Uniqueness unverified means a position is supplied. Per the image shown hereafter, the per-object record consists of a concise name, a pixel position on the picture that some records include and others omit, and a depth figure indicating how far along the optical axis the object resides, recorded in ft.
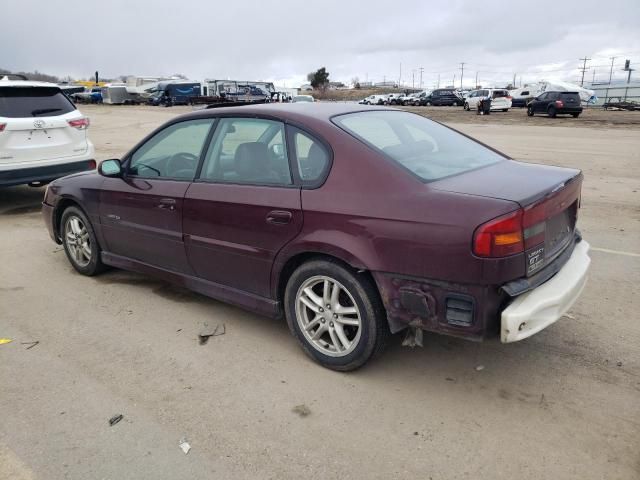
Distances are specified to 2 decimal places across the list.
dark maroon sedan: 9.26
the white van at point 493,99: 121.90
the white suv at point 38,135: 24.44
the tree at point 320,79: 346.74
